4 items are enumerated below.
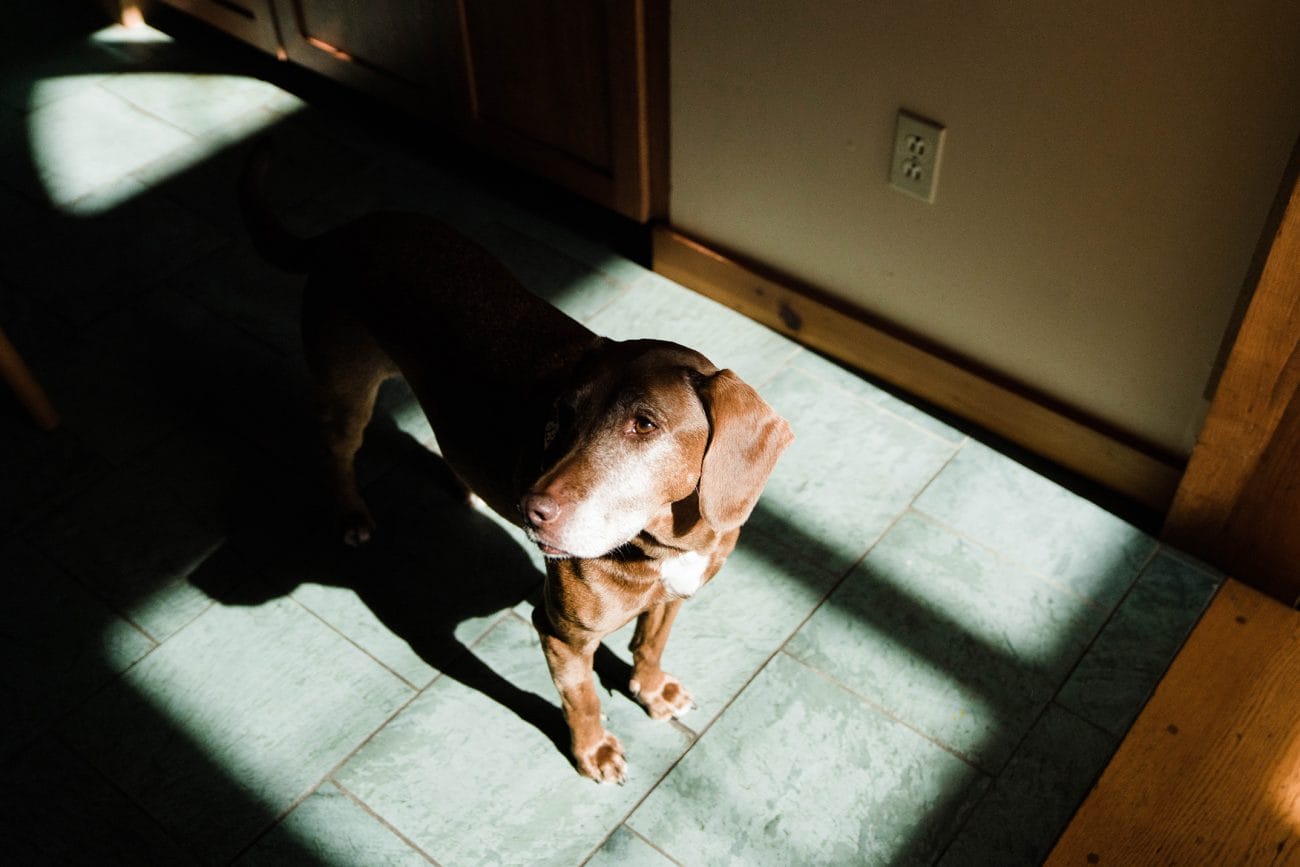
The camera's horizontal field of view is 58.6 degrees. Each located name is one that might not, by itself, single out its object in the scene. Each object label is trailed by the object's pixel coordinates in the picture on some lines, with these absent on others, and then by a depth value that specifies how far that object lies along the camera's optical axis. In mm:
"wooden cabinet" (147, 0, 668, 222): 2801
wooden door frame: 1994
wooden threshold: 2008
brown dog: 1524
